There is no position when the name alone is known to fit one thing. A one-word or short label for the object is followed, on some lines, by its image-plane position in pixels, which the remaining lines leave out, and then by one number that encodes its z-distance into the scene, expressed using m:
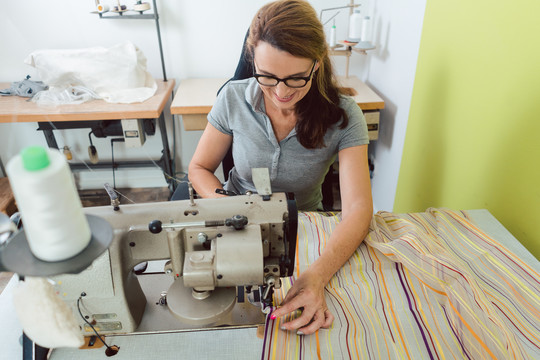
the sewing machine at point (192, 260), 0.71
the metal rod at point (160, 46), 2.22
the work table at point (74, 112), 1.94
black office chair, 1.42
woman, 0.97
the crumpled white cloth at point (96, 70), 2.11
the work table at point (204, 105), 2.03
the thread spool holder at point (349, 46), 2.16
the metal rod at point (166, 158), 2.43
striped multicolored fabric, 0.74
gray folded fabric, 2.11
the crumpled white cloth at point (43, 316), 0.51
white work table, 0.74
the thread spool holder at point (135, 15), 2.23
